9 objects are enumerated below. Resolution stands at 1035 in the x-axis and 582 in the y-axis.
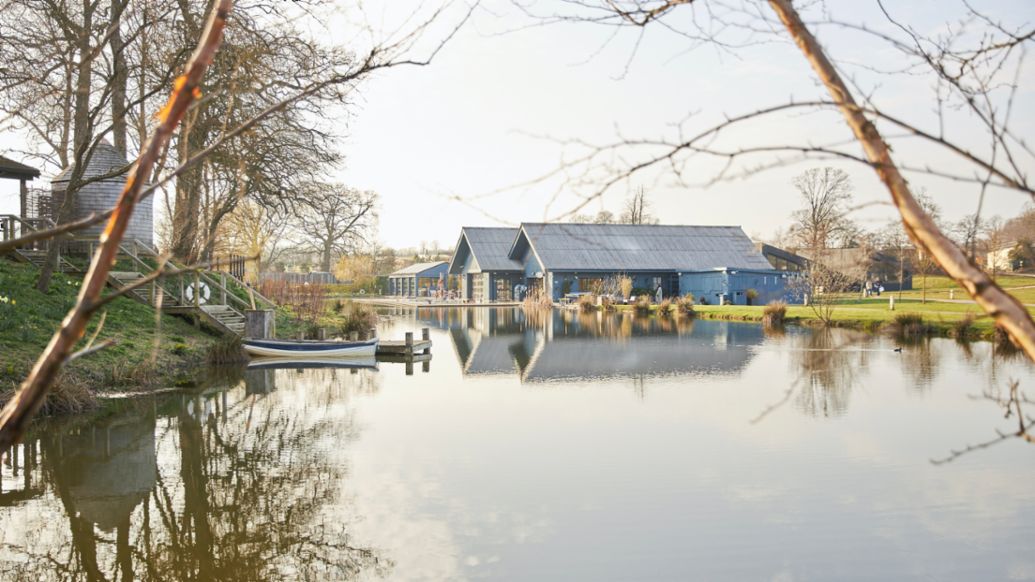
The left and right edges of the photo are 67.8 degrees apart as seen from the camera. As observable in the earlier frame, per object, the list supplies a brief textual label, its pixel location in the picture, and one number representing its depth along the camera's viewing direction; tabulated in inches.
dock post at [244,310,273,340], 716.0
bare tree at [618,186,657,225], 2605.6
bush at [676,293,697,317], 1391.1
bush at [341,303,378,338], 876.3
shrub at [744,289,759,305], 1644.9
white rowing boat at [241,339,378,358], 694.5
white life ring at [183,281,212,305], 697.0
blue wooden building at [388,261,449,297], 2432.3
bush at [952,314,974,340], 837.2
